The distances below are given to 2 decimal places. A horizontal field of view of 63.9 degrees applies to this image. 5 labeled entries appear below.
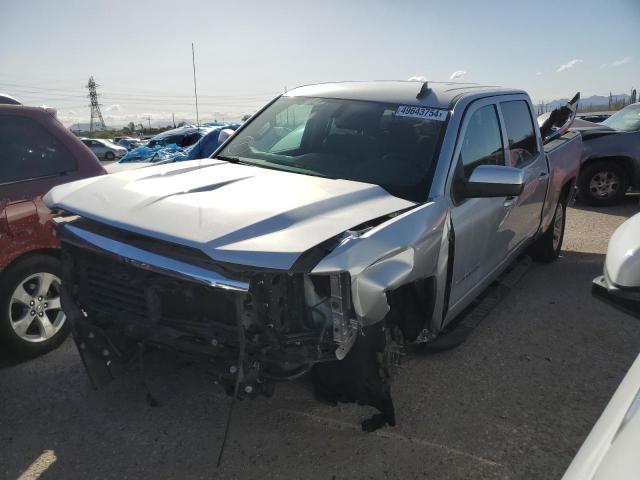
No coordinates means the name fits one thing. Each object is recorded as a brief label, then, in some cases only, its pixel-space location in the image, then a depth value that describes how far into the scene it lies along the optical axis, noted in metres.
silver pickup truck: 2.20
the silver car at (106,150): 30.30
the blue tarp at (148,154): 10.60
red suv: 3.35
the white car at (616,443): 1.07
